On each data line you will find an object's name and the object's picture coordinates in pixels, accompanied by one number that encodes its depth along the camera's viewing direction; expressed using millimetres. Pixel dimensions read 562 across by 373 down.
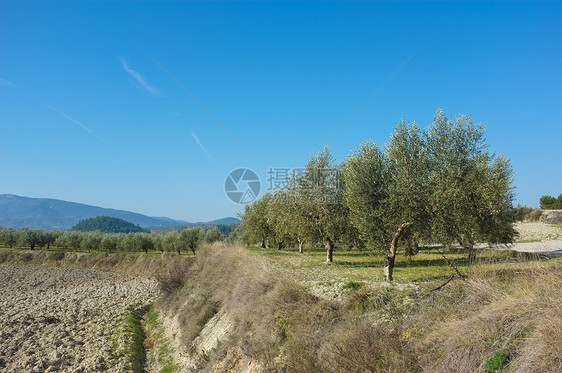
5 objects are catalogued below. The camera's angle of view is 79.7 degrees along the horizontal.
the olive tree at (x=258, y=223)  57625
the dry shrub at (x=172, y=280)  33375
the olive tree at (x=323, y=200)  30203
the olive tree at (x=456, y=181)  18422
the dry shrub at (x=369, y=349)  9320
